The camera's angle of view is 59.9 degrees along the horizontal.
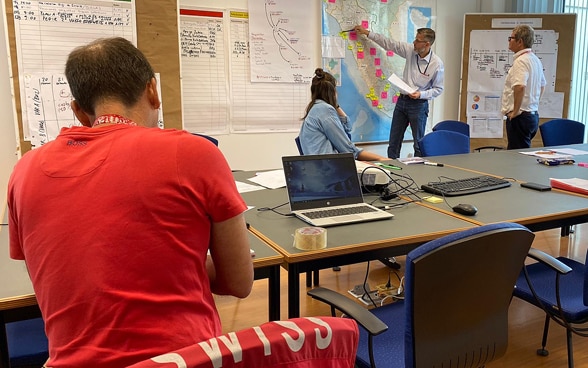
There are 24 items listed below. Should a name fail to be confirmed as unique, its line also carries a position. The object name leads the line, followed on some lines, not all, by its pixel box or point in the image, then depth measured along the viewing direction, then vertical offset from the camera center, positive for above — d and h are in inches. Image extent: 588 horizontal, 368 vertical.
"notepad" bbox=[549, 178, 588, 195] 97.0 -18.1
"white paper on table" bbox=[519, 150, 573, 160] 133.1 -17.3
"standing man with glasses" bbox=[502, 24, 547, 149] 181.0 -0.2
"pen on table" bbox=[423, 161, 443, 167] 126.7 -18.0
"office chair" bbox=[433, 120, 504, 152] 178.2 -12.5
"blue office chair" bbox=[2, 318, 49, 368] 60.4 -30.9
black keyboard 97.0 -18.5
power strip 120.9 -47.4
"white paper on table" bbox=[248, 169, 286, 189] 105.8 -18.8
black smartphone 100.0 -18.8
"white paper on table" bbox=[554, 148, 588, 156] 143.6 -17.2
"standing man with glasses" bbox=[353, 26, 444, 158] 199.0 +4.2
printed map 199.0 +13.2
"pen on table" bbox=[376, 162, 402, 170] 120.4 -17.8
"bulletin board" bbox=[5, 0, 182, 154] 149.0 +14.0
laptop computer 82.0 -16.2
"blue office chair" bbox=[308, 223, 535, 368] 51.5 -22.8
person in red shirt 38.8 -10.3
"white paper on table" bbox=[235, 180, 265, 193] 102.0 -19.3
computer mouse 82.4 -19.0
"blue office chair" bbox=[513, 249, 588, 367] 74.2 -32.4
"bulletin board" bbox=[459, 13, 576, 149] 220.7 +20.8
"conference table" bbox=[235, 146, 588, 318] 68.7 -20.3
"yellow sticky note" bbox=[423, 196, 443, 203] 92.4 -19.6
